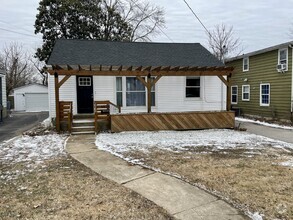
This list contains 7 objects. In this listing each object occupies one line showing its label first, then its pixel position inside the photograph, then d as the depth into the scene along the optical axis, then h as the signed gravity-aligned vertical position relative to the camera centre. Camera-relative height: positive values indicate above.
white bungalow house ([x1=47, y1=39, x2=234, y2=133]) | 11.85 +0.77
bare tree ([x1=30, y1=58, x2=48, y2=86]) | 41.33 +5.26
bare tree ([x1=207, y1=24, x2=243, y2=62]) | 30.42 +6.62
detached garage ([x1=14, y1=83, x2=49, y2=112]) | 25.27 -0.05
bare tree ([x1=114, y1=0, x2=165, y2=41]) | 27.75 +8.40
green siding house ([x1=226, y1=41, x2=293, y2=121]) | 13.92 +0.83
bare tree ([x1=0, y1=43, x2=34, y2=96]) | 35.79 +4.73
